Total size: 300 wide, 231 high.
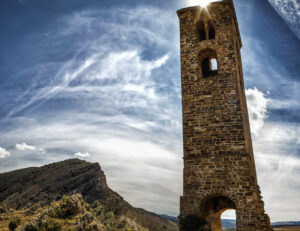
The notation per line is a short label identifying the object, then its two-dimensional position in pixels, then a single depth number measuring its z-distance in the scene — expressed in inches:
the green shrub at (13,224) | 862.9
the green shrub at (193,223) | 391.4
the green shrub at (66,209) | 853.8
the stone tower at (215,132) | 404.5
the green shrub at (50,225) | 762.2
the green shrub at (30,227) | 737.6
